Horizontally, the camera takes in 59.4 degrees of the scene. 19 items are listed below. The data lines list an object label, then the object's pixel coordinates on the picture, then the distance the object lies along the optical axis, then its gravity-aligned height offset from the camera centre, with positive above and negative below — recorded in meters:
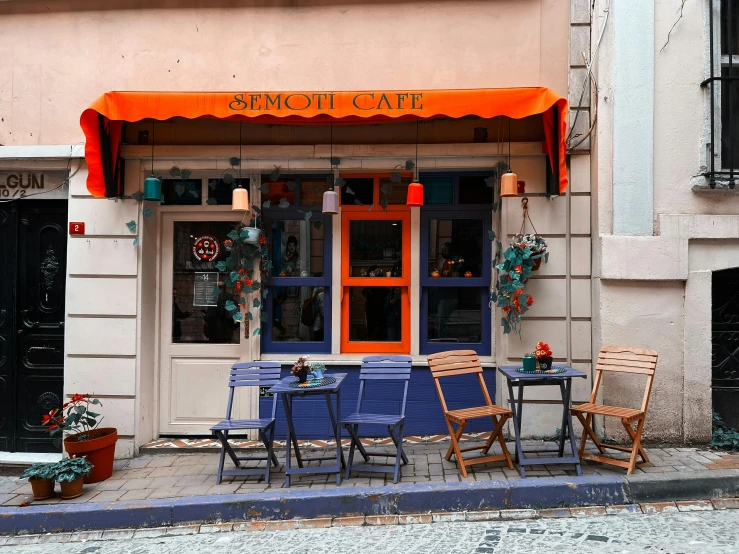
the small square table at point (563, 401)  5.54 -1.02
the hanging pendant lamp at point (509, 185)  6.14 +0.97
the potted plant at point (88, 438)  5.94 -1.45
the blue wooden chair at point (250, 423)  5.70 -1.23
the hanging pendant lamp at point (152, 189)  6.46 +0.95
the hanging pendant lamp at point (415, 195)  6.29 +0.88
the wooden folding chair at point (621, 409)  5.50 -1.06
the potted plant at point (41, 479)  5.52 -1.68
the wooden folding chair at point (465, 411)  5.62 -1.10
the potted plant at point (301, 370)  5.70 -0.75
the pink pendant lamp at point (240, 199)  6.34 +0.84
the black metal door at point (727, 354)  6.54 -0.67
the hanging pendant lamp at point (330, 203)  6.25 +0.80
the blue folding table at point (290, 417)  5.49 -1.15
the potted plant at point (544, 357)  5.72 -0.62
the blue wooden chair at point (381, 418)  5.53 -1.14
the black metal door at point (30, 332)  6.99 -0.53
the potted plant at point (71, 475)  5.52 -1.64
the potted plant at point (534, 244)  6.40 +0.42
